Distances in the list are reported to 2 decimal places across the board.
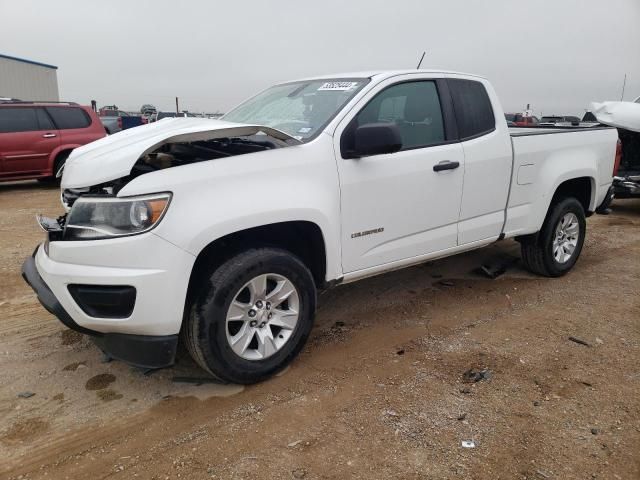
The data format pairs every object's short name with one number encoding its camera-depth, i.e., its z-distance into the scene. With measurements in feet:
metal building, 79.10
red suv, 32.19
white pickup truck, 8.36
